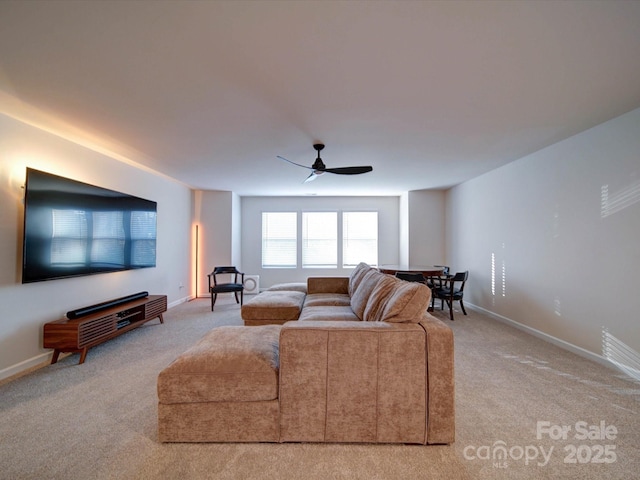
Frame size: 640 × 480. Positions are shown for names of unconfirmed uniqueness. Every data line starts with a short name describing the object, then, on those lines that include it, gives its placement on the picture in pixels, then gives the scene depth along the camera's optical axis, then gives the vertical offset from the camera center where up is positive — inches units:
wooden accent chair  213.6 -32.0
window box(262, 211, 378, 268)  302.5 +7.2
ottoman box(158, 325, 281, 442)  68.8 -37.7
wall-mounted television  111.5 +6.7
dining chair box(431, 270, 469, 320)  192.2 -30.3
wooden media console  115.3 -36.2
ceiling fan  139.6 +37.2
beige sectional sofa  68.4 -34.3
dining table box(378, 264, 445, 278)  197.0 -16.2
